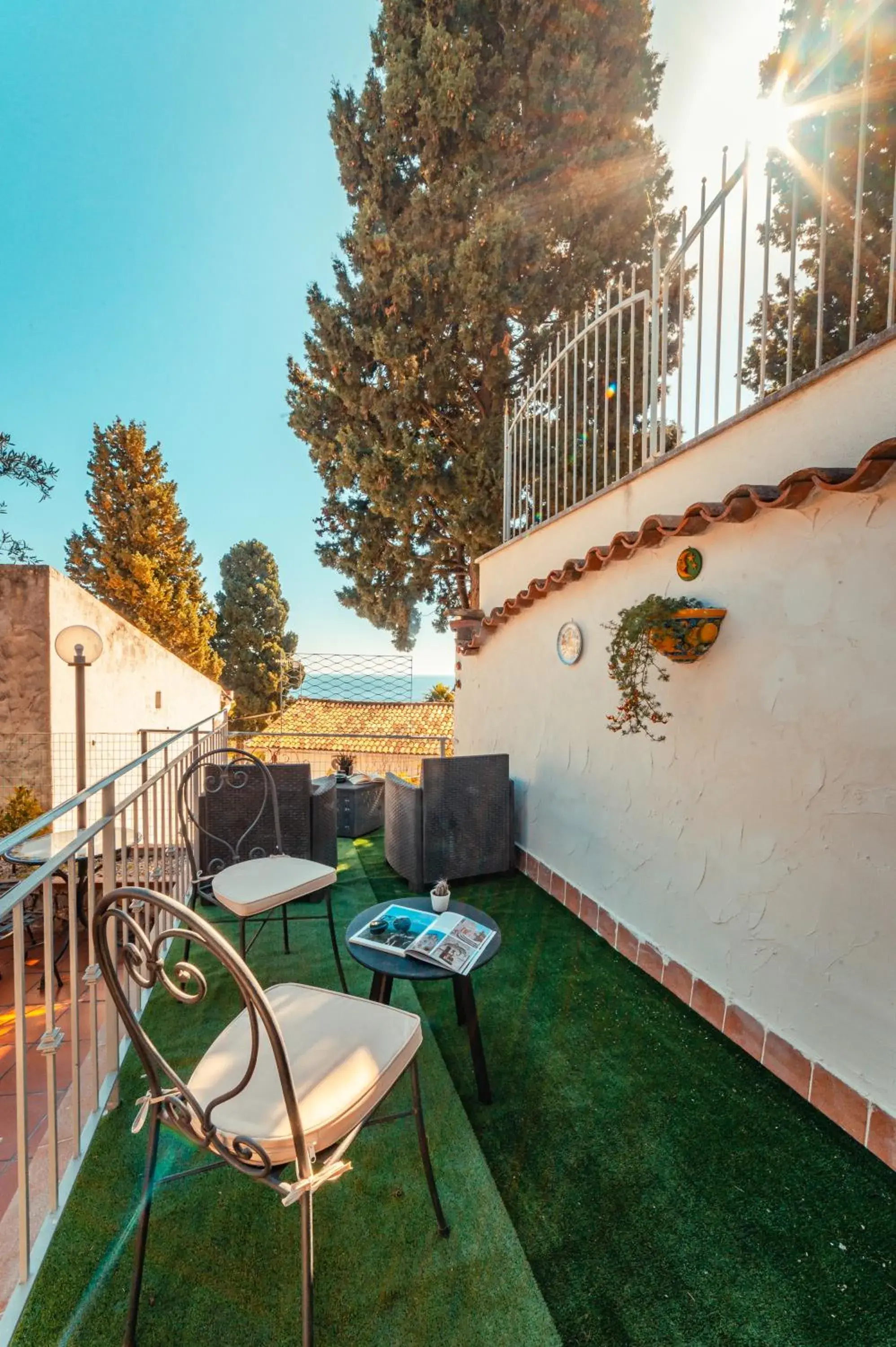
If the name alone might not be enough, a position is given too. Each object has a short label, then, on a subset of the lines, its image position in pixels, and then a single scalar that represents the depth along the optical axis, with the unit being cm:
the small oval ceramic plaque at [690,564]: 233
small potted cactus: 217
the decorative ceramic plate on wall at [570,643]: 332
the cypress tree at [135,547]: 1345
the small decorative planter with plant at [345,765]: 581
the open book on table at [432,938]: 181
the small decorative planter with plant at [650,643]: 221
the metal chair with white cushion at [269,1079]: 98
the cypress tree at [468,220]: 612
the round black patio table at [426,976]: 175
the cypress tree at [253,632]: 1652
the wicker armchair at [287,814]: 321
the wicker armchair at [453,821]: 351
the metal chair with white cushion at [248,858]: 219
